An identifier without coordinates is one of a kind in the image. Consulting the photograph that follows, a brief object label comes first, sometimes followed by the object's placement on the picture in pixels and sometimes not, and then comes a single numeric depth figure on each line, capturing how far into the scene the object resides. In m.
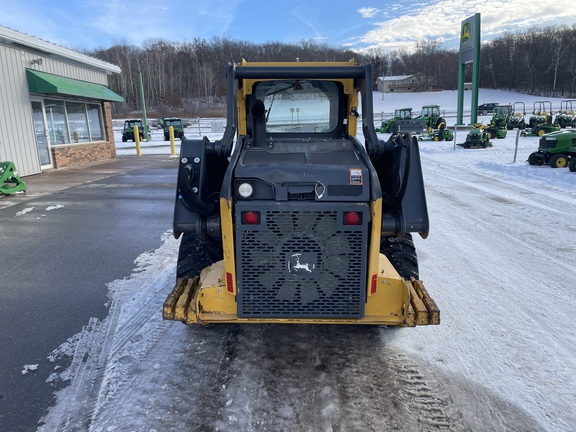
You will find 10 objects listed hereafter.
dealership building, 13.66
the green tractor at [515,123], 31.64
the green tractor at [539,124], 23.66
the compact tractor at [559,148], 13.72
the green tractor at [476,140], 20.92
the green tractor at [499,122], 26.16
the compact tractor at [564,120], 30.97
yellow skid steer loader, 3.18
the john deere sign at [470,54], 35.66
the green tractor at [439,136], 26.33
